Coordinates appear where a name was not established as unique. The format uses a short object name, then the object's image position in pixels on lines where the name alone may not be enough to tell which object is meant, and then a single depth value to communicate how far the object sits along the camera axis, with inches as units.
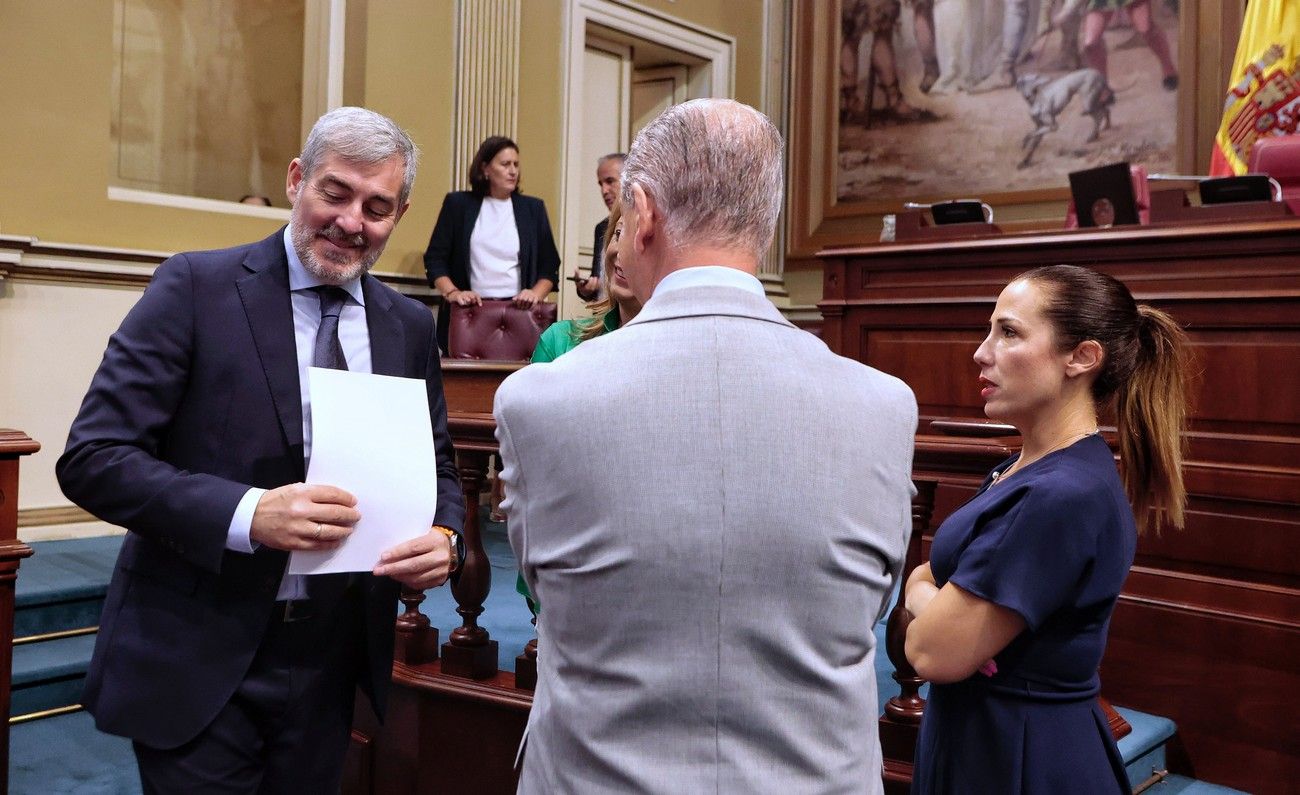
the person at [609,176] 205.6
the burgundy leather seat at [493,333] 211.3
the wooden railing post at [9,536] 82.6
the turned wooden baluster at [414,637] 98.8
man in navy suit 54.7
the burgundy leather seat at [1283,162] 190.9
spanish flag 227.5
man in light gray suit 38.5
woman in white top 227.1
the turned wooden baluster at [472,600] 95.0
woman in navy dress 62.4
